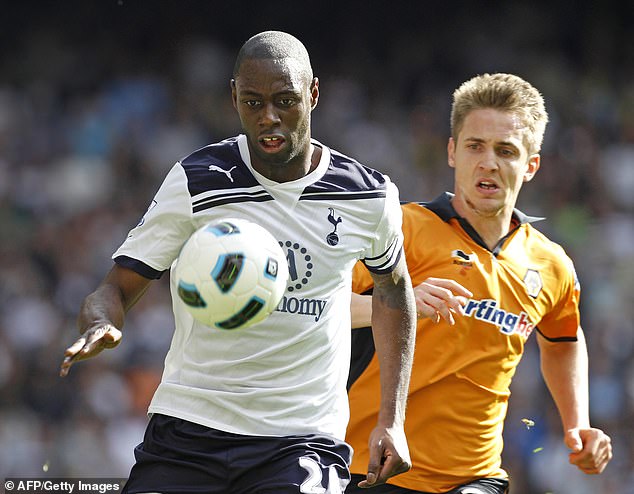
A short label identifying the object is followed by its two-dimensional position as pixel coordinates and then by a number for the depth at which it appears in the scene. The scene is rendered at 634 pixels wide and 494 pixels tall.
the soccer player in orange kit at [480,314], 10.30
